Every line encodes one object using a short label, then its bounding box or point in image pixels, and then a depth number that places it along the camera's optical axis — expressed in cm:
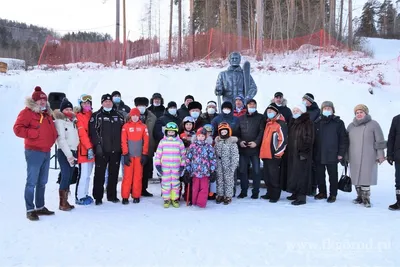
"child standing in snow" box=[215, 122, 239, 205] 571
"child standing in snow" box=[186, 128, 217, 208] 544
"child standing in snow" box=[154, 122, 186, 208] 543
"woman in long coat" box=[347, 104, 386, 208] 561
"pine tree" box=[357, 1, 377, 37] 4369
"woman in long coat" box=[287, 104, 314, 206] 575
